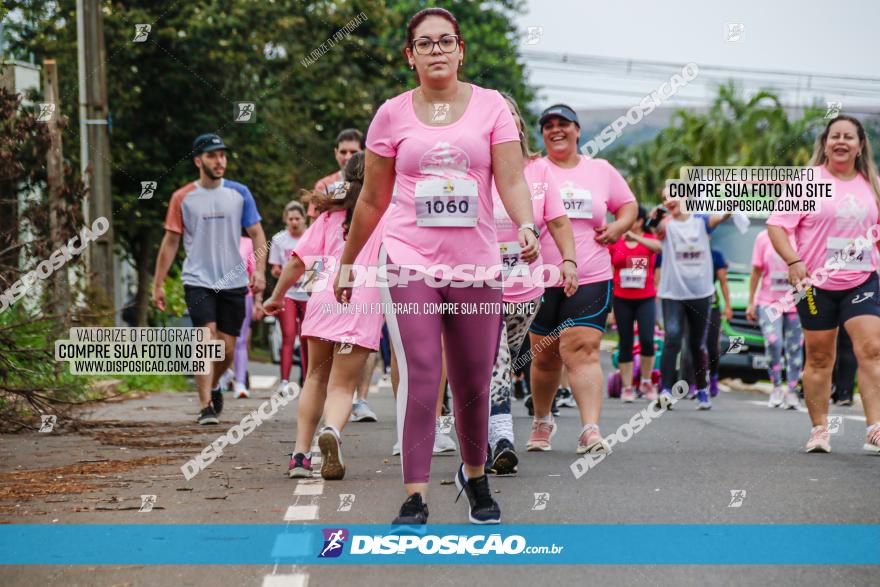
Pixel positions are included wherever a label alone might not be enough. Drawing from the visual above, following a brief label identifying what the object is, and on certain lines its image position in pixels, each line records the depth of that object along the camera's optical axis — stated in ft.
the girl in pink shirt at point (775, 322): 46.78
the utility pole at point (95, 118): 51.88
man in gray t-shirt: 34.99
